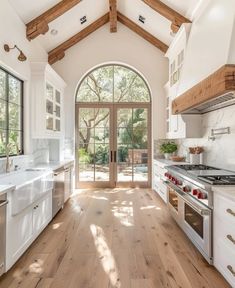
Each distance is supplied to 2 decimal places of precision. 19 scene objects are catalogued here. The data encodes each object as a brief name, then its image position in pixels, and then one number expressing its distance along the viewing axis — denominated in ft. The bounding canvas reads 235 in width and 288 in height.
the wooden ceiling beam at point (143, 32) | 14.73
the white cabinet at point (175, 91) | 10.74
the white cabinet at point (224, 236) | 4.89
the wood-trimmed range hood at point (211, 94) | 5.48
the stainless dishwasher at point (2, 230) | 5.27
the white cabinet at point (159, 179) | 11.72
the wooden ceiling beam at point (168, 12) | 11.28
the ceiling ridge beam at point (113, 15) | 13.03
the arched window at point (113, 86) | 15.80
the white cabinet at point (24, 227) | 5.69
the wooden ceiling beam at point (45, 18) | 10.89
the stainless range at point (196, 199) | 5.89
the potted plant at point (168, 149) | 14.27
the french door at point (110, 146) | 15.68
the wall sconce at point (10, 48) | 8.73
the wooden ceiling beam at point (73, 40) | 14.67
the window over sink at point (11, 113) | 9.11
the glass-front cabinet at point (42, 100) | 10.89
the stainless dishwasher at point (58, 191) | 9.66
